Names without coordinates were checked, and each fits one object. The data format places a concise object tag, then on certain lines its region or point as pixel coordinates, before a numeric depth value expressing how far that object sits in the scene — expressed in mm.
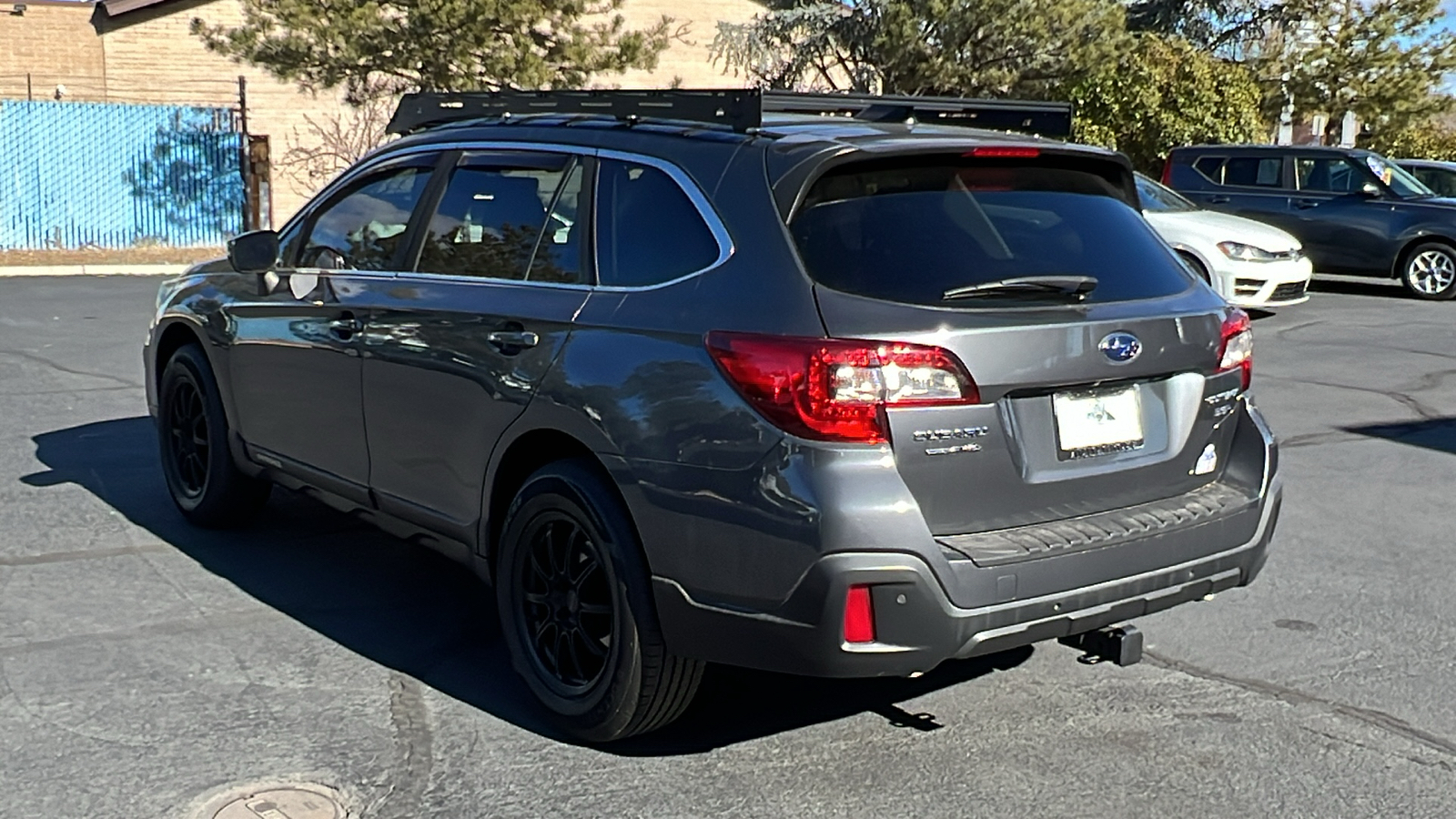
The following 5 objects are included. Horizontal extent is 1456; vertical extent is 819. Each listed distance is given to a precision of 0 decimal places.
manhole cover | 3861
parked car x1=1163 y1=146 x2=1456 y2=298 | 17547
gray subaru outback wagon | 3734
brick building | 27188
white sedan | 14773
